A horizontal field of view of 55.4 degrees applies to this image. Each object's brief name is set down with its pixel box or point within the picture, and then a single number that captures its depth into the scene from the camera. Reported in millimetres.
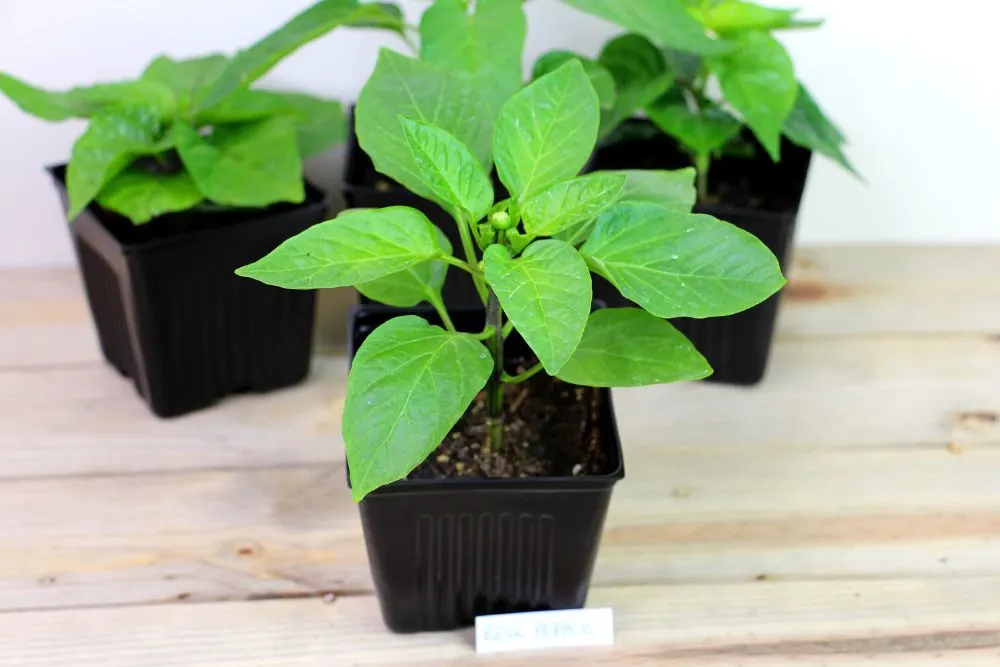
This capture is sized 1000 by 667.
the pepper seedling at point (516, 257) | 600
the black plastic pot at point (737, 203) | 1079
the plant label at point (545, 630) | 838
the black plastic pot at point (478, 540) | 739
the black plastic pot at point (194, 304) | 949
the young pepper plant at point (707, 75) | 840
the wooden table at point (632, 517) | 855
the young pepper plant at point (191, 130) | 893
